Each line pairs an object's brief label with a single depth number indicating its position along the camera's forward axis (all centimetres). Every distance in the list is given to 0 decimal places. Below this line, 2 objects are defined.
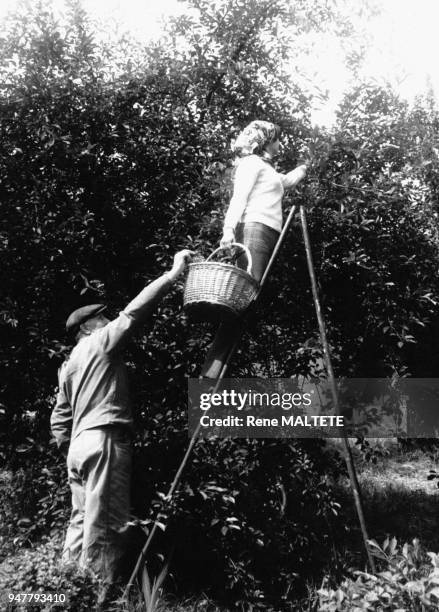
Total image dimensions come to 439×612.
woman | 428
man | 370
